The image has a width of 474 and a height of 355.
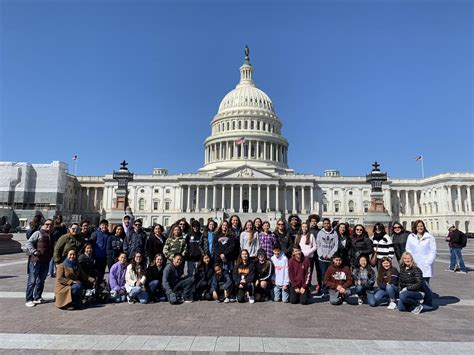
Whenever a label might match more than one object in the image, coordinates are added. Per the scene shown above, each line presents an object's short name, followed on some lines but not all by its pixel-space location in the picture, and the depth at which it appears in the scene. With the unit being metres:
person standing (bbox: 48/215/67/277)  12.89
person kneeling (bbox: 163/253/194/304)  10.03
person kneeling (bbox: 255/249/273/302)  10.26
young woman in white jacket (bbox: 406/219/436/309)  9.80
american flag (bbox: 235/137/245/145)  86.56
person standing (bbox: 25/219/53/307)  9.37
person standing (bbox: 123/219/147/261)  11.27
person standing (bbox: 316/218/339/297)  10.67
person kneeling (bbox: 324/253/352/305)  9.83
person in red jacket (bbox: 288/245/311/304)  9.83
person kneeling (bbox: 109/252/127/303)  9.98
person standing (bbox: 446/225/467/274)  16.64
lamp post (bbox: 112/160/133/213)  31.78
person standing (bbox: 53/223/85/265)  9.62
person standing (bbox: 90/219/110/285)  10.93
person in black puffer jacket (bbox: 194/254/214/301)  10.40
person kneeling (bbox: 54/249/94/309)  8.91
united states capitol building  69.75
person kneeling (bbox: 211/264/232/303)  10.21
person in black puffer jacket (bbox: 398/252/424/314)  9.09
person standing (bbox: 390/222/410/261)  11.16
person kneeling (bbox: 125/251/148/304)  9.73
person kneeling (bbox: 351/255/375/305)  10.06
